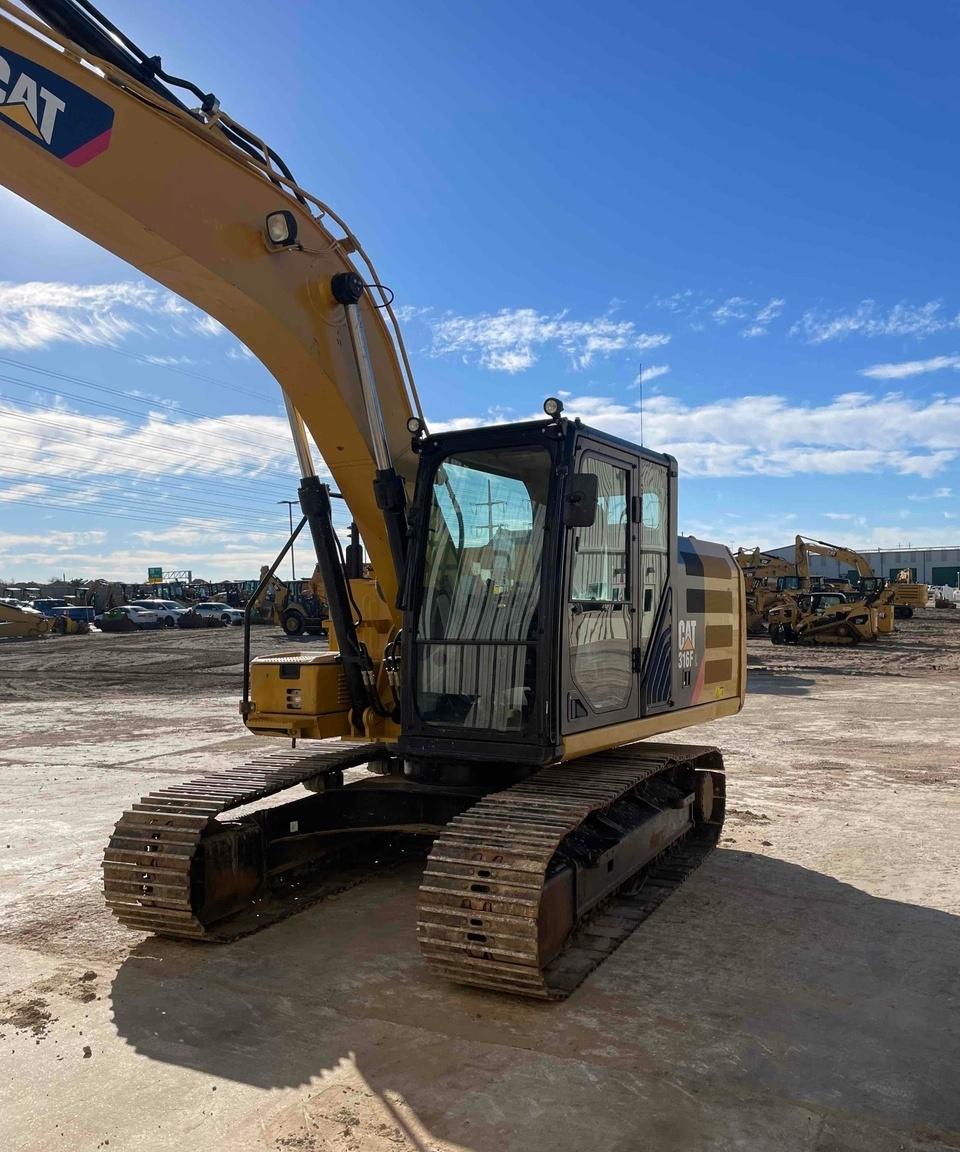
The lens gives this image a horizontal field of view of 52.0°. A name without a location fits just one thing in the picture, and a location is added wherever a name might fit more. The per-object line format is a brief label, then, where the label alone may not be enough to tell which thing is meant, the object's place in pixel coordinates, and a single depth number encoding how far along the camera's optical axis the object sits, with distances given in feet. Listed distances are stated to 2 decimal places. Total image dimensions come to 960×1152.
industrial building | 322.14
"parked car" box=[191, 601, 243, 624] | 157.79
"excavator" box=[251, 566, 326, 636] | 115.14
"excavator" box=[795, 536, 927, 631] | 108.68
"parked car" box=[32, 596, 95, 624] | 161.68
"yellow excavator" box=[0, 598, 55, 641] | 132.46
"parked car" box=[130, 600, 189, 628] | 159.74
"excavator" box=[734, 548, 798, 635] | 110.83
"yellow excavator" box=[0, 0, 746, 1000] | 14.98
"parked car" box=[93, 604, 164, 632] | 153.07
